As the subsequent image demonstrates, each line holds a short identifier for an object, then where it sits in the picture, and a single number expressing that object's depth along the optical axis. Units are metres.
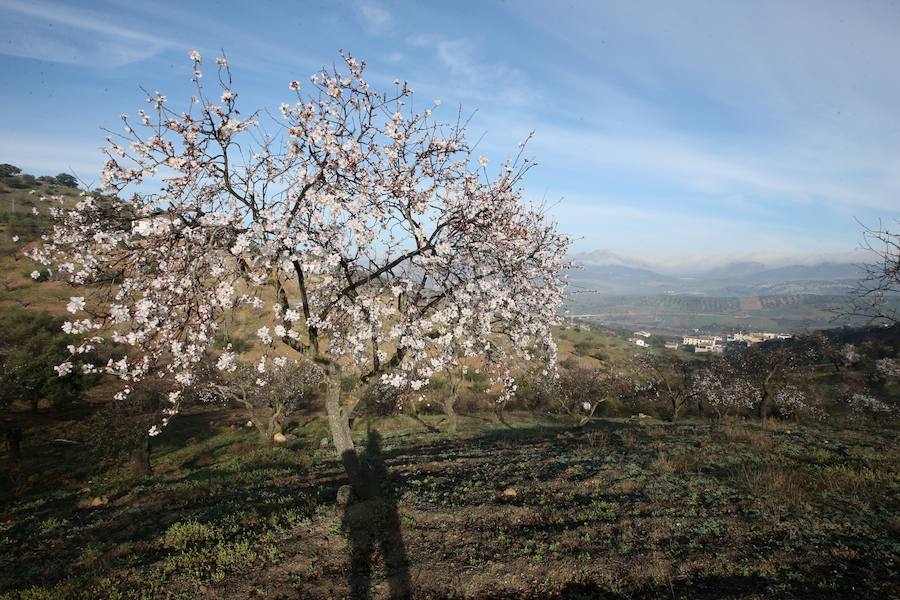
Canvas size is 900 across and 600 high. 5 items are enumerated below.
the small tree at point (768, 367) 35.41
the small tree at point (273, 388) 28.75
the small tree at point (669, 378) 41.41
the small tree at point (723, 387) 37.69
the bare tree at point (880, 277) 12.36
